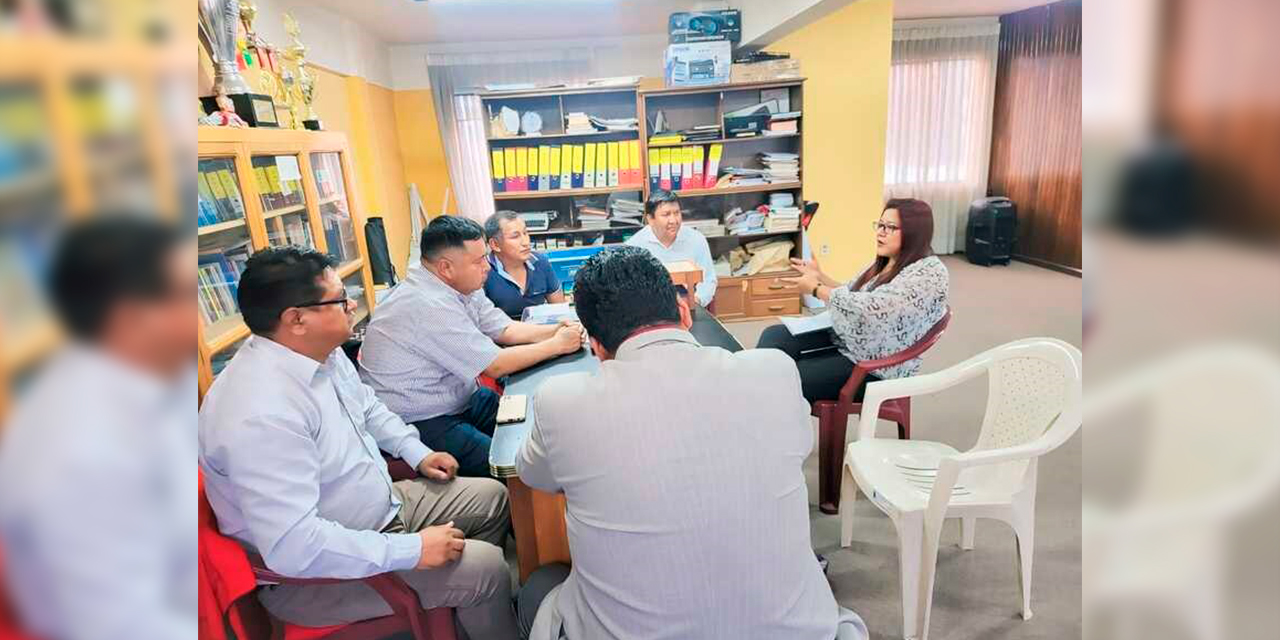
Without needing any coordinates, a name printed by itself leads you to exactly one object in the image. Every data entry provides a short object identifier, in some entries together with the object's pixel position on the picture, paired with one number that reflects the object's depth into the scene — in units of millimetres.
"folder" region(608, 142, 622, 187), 4359
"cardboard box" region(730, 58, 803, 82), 4184
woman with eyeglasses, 2082
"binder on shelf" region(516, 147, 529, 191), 4359
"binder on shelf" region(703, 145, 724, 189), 4336
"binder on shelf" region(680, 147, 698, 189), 4344
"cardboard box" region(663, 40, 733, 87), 4105
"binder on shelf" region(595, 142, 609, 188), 4359
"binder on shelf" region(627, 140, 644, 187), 4352
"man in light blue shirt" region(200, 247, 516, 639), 1178
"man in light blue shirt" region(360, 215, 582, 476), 1934
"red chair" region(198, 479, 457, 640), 1248
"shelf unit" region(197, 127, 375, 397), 1857
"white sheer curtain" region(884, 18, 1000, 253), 6109
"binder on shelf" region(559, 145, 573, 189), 4355
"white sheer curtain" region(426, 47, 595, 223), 5234
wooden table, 1405
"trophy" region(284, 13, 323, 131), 2826
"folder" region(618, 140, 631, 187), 4359
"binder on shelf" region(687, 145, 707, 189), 4332
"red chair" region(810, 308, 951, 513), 2105
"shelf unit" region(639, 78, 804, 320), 4340
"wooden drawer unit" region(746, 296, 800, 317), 4660
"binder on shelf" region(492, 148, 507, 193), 4348
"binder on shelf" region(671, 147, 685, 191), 4344
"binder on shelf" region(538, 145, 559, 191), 4355
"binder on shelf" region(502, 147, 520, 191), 4352
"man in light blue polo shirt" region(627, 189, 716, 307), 3393
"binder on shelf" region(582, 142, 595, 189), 4367
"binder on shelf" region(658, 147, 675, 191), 4348
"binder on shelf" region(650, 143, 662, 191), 4352
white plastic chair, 1590
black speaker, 5996
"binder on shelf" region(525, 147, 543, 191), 4363
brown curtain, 5348
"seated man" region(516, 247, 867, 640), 1045
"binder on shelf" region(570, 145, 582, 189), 4363
